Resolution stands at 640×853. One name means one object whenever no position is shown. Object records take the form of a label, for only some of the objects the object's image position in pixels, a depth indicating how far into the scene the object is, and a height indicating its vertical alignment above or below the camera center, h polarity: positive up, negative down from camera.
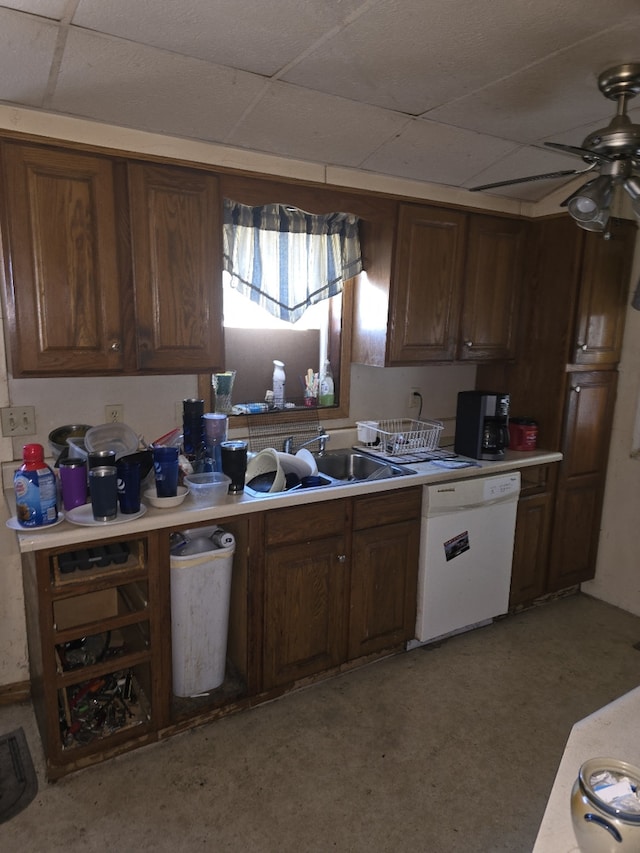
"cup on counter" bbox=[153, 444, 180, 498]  1.99 -0.51
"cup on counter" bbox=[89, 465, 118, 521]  1.82 -0.54
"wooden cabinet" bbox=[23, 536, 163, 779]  1.82 -1.17
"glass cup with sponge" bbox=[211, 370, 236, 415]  2.62 -0.29
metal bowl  2.18 -0.44
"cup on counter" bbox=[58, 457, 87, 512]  1.89 -0.53
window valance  2.57 +0.35
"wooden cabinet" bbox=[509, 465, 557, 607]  3.02 -1.08
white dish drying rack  2.88 -0.58
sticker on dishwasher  2.65 -1.00
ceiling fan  1.57 +0.52
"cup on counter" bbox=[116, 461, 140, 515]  1.88 -0.54
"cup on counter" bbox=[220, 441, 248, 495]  2.20 -0.53
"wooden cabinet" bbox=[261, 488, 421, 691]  2.26 -1.07
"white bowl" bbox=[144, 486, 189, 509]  2.01 -0.62
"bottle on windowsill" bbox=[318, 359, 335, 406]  2.98 -0.33
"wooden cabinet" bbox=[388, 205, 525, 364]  2.75 +0.25
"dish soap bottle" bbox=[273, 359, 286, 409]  2.83 -0.29
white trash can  2.08 -1.10
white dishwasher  2.60 -1.05
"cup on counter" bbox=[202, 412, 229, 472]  2.35 -0.45
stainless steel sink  2.83 -0.68
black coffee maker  2.90 -0.46
